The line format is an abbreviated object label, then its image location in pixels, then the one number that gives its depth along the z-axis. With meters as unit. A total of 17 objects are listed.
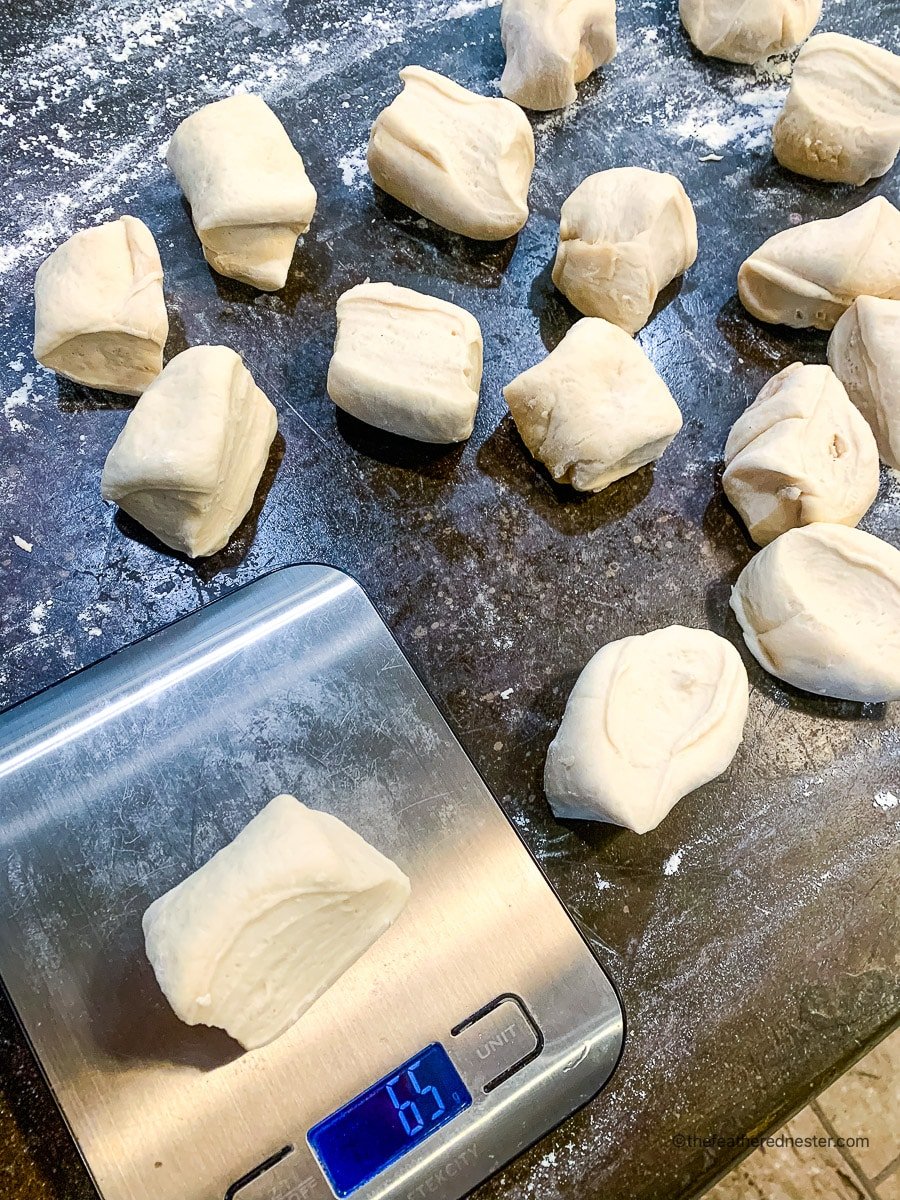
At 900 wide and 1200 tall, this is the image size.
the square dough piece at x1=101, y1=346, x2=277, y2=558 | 0.37
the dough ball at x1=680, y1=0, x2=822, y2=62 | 0.50
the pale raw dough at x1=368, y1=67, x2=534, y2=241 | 0.45
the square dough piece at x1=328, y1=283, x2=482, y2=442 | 0.40
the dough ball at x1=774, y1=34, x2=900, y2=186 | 0.47
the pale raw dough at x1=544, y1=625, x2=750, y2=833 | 0.35
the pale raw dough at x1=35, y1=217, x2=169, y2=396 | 0.40
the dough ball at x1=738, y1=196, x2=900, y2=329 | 0.44
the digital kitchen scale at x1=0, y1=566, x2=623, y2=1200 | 0.29
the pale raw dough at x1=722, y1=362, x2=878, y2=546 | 0.40
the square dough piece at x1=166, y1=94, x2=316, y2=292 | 0.42
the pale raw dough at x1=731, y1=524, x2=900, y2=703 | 0.38
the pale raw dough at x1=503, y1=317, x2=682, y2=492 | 0.40
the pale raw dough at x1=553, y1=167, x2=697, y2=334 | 0.43
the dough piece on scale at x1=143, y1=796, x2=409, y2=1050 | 0.29
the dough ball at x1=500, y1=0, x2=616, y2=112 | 0.47
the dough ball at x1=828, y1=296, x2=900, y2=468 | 0.43
